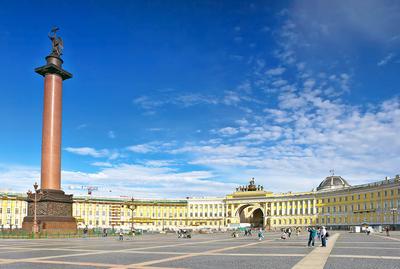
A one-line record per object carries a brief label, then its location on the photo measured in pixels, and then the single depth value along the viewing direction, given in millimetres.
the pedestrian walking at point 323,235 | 33781
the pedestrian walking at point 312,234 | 34744
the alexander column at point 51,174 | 51688
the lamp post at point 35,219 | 49238
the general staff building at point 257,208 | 104312
